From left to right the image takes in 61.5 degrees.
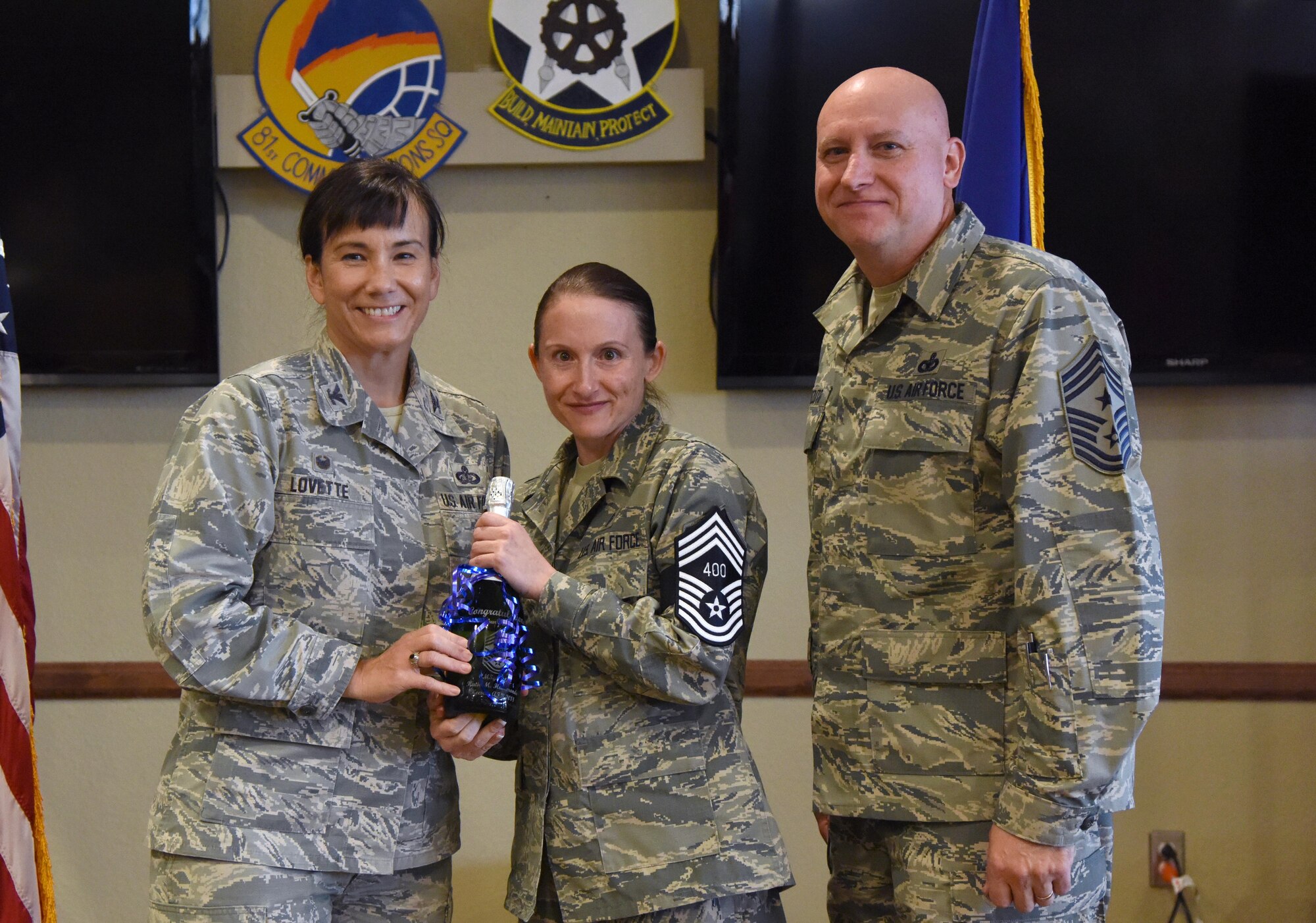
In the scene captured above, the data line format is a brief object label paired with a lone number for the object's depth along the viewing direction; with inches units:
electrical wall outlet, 105.2
